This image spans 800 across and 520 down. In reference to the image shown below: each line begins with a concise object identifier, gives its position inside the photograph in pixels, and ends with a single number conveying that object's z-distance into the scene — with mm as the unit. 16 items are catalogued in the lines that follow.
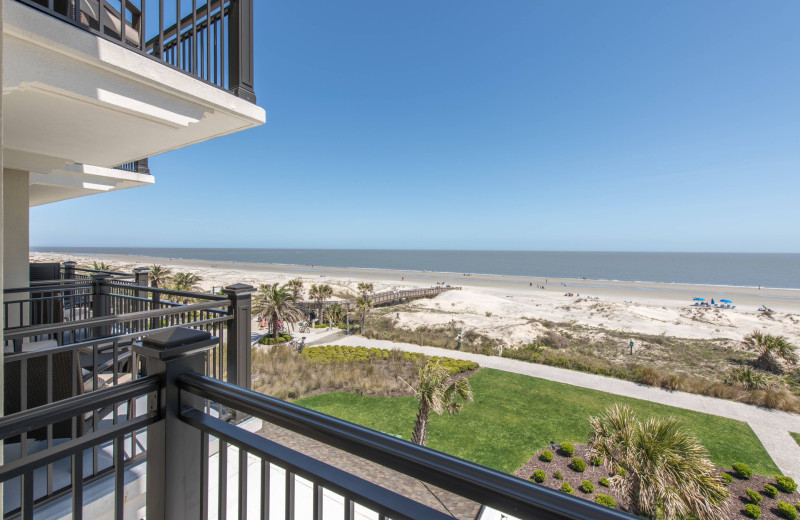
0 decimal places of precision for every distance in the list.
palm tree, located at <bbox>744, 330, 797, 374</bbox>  16641
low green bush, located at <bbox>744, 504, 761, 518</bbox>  6386
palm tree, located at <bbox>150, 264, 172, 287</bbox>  19217
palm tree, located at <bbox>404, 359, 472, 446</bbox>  7941
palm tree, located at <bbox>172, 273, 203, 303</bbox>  22531
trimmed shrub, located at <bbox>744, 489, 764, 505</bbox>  6733
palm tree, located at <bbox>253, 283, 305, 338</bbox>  17984
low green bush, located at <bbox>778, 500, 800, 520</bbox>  6367
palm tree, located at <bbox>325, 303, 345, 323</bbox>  23059
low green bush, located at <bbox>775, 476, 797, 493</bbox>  7031
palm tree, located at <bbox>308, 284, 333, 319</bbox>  24456
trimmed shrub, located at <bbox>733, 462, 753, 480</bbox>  7512
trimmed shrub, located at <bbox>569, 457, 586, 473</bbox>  7648
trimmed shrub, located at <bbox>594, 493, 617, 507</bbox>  6395
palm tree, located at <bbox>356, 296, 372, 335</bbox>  21094
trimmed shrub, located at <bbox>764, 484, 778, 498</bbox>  6930
